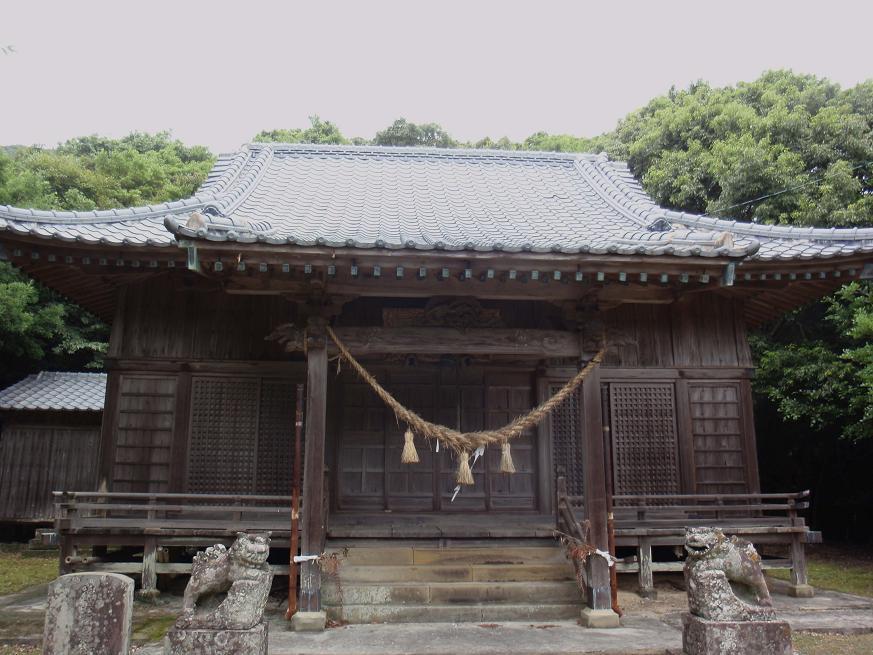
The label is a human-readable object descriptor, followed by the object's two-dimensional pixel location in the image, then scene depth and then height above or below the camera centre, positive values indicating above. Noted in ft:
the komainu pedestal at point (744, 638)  15.34 -4.39
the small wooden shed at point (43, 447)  44.24 +0.45
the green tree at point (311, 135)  100.83 +51.45
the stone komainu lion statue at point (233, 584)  15.16 -3.18
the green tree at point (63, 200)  47.57 +20.18
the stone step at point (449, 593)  22.41 -4.93
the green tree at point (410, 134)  96.84 +48.77
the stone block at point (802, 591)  25.94 -5.50
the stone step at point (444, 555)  24.16 -3.87
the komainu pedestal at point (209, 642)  14.83 -4.39
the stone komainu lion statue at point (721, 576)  15.74 -3.07
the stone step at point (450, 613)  21.80 -5.46
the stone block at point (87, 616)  14.24 -3.67
